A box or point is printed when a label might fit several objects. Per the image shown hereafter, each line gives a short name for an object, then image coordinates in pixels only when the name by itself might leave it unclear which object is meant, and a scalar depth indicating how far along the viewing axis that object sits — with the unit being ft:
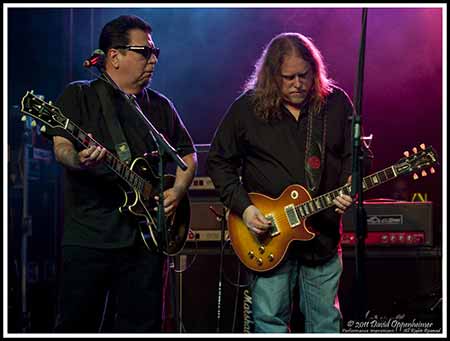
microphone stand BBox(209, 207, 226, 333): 15.38
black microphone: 10.61
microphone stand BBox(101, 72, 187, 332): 10.81
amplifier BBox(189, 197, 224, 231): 16.02
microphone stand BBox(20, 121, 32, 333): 17.74
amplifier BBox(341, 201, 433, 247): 15.83
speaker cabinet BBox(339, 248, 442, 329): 15.83
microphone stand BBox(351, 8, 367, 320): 9.41
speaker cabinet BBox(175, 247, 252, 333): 16.08
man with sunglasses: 11.29
